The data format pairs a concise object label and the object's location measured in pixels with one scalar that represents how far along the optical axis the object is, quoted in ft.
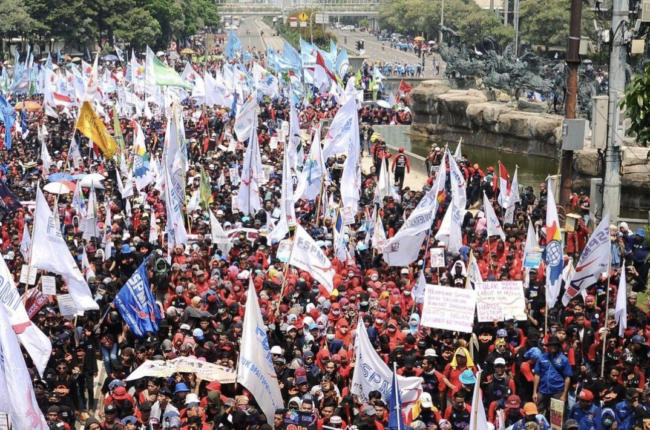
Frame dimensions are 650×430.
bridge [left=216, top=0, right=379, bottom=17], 533.14
